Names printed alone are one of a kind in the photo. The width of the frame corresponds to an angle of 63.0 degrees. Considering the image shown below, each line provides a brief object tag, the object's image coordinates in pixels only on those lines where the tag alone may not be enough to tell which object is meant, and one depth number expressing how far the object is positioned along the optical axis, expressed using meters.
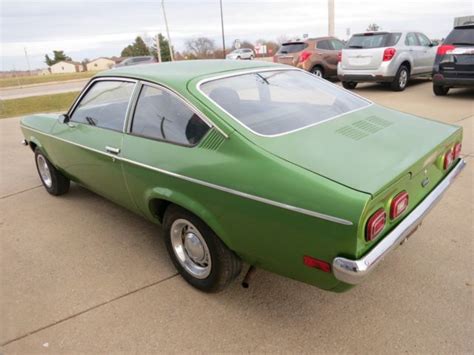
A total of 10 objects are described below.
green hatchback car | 1.91
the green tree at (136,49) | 68.88
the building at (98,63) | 82.62
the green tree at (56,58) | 84.92
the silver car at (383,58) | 10.09
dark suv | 8.27
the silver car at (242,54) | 36.03
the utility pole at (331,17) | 18.71
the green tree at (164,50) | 58.11
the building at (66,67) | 76.19
